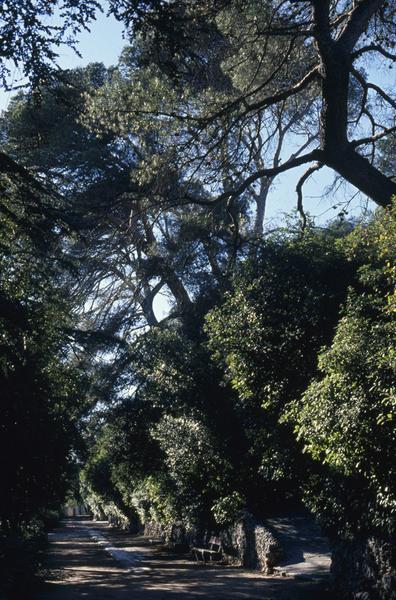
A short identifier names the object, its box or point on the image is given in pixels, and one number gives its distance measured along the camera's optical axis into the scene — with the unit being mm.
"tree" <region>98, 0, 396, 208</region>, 13508
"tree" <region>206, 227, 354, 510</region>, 12562
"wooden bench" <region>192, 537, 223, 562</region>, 20375
